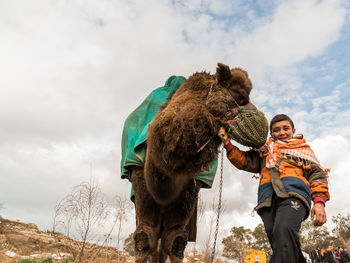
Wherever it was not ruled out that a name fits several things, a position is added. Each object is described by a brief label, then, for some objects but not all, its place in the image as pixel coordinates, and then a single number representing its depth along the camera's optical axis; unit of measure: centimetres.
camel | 282
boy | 259
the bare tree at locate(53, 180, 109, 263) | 559
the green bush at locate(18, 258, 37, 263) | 493
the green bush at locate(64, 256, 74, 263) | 531
